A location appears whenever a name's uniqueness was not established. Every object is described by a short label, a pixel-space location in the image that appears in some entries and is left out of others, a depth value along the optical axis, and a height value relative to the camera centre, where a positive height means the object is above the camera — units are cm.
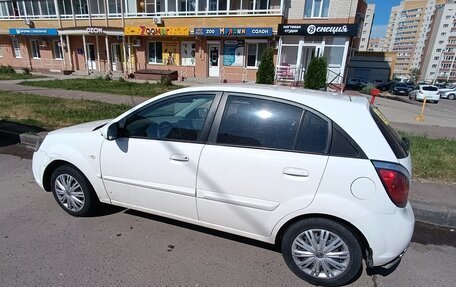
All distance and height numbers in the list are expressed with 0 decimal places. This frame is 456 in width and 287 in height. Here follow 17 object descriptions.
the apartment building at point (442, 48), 7350 +445
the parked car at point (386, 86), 3042 -249
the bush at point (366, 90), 2284 -230
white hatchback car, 212 -91
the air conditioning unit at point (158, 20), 2039 +230
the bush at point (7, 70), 2248 -185
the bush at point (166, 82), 1709 -169
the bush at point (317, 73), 1642 -75
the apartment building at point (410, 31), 9412 +1143
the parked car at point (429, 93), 2309 -225
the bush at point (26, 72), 2147 -187
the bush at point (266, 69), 1675 -66
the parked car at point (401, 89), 2839 -251
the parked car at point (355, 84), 2640 -225
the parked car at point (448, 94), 2941 -287
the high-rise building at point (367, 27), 7906 +991
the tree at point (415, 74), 7441 -280
